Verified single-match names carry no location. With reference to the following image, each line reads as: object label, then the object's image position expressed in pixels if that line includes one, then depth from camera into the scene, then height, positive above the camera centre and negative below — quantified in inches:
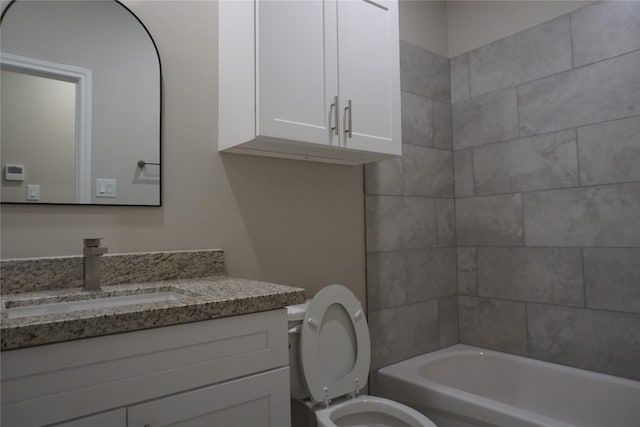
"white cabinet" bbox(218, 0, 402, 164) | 59.8 +24.2
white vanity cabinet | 33.8 -13.1
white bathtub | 68.4 -30.5
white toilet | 62.5 -20.7
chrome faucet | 52.1 -3.2
